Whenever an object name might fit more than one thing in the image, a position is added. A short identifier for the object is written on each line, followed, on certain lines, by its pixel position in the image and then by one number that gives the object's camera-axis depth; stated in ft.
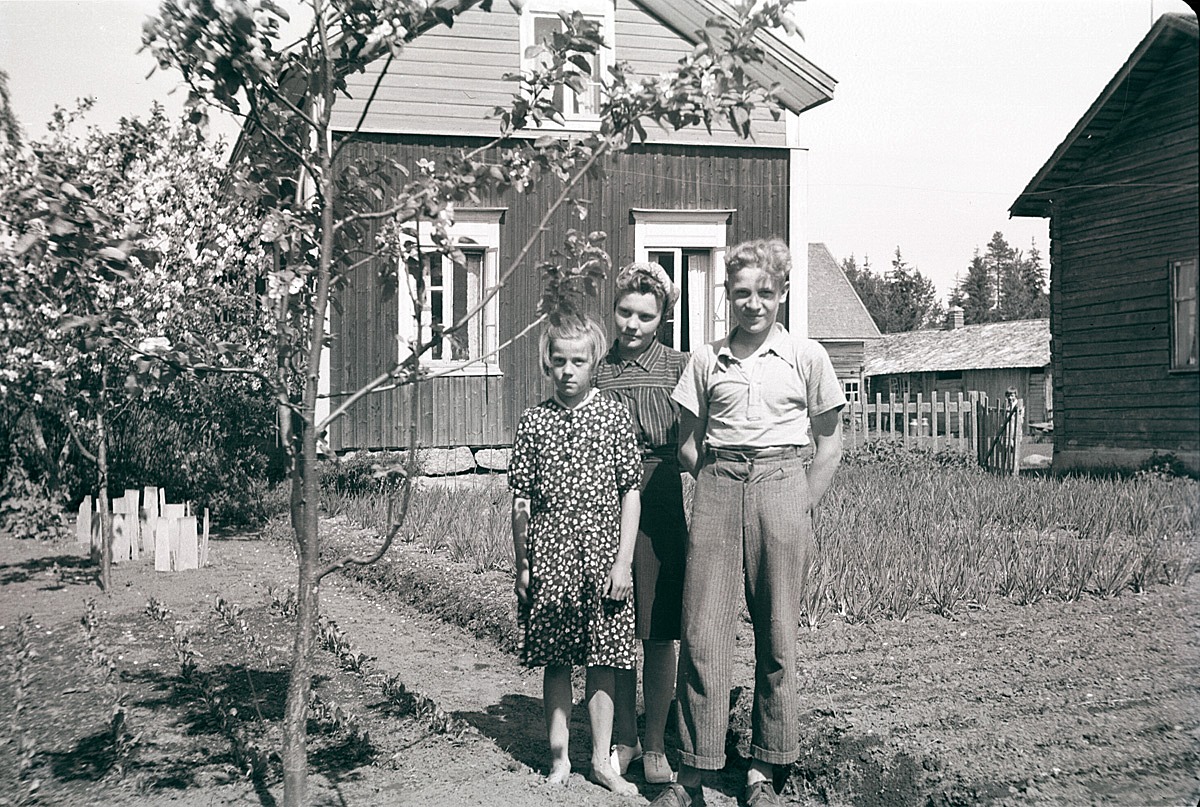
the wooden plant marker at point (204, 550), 25.55
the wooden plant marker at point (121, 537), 25.48
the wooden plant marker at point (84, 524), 26.25
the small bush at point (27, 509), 28.94
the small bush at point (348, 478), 32.94
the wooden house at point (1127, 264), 39.22
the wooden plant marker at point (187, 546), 25.00
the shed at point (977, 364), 117.50
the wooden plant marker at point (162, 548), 24.82
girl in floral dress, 11.39
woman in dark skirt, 11.80
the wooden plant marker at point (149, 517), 25.77
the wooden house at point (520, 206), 35.86
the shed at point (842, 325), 121.29
